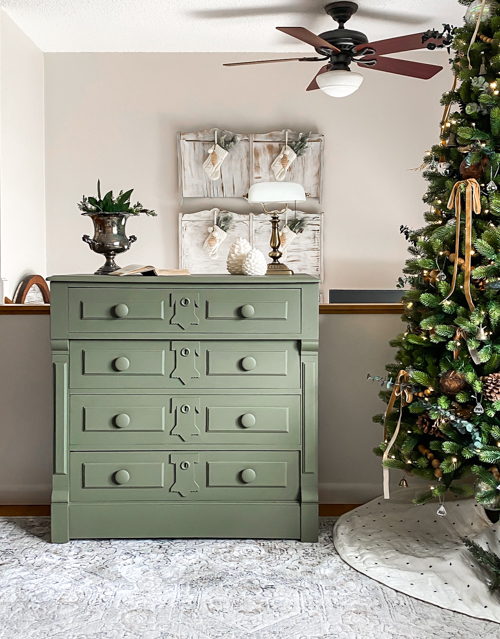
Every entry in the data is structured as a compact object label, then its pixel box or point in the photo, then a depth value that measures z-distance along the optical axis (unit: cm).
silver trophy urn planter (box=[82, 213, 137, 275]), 242
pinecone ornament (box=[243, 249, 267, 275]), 230
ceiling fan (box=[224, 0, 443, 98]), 322
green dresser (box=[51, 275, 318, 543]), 226
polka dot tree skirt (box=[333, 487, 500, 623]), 183
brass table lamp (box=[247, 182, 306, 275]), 263
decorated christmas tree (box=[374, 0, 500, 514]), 183
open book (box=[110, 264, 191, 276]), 225
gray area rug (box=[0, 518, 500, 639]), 170
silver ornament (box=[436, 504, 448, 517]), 189
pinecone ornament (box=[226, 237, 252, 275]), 235
